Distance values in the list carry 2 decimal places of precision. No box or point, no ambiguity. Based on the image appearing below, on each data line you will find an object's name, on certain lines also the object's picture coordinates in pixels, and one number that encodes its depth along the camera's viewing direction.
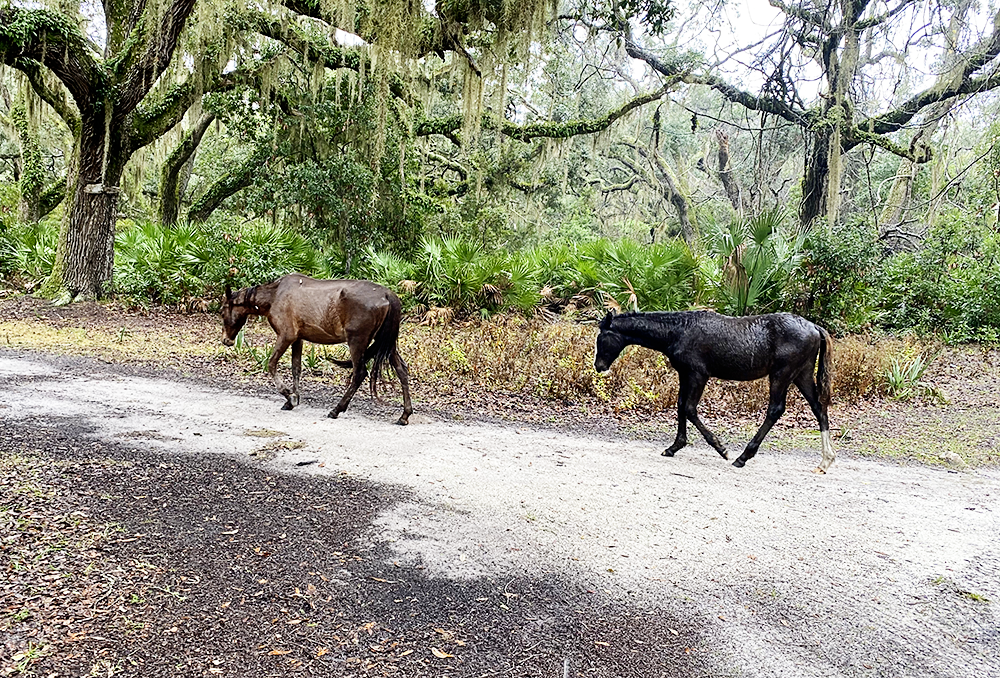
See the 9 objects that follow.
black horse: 5.92
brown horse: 6.90
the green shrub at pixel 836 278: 12.10
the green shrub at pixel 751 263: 11.05
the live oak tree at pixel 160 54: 12.08
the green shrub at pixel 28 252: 15.92
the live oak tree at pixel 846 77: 15.53
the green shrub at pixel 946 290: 13.92
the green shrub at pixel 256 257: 13.77
